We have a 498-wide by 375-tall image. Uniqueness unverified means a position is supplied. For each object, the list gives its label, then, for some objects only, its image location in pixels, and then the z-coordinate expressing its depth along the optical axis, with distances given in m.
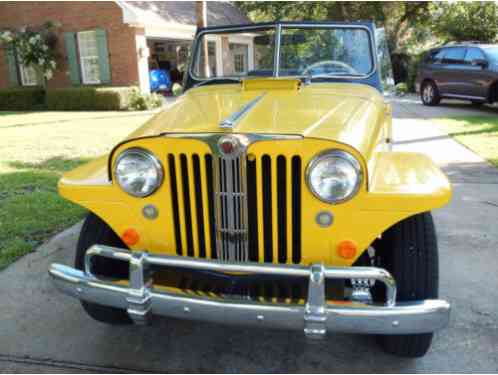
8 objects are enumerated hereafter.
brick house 14.20
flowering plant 14.95
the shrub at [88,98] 13.53
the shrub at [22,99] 14.98
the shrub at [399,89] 4.12
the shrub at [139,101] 13.52
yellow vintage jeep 2.05
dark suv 11.27
